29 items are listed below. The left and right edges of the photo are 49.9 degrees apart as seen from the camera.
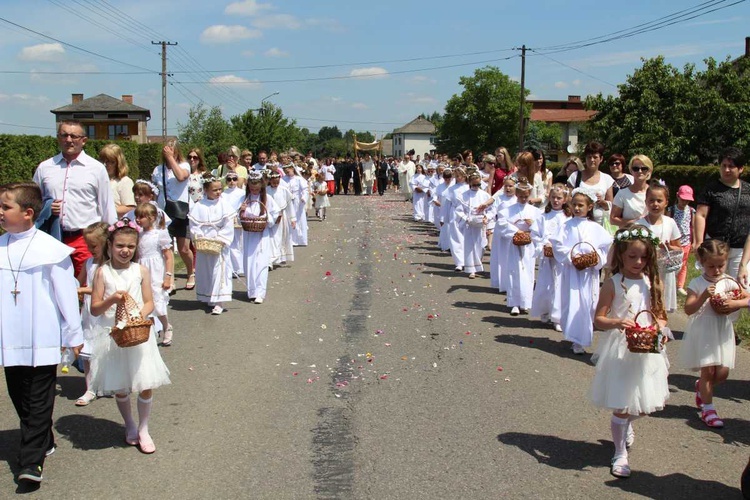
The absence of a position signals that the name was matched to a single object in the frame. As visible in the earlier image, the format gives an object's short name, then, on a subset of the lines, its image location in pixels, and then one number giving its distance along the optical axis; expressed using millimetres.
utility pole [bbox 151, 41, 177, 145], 48062
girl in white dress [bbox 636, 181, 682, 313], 7484
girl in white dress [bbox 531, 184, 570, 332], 9336
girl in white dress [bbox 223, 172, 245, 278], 11188
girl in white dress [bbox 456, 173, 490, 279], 13727
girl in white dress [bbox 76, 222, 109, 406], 5785
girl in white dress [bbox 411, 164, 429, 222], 25594
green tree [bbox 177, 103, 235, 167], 47906
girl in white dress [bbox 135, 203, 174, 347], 8164
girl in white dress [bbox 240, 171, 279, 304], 11094
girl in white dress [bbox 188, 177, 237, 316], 10109
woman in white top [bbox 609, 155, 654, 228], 8297
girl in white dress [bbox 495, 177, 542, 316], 10398
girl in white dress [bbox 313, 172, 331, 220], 25358
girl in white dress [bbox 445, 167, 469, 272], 14570
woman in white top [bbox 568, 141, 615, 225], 9977
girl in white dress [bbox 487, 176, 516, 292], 11109
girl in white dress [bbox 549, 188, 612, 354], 8141
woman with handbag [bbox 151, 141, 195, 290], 11273
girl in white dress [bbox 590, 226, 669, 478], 4965
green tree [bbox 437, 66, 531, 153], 102188
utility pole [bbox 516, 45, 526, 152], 52906
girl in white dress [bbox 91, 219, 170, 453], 5184
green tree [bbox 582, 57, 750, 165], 33000
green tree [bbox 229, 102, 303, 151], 56844
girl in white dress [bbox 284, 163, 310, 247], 17988
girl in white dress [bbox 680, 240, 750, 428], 5961
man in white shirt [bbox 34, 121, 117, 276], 6699
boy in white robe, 4746
